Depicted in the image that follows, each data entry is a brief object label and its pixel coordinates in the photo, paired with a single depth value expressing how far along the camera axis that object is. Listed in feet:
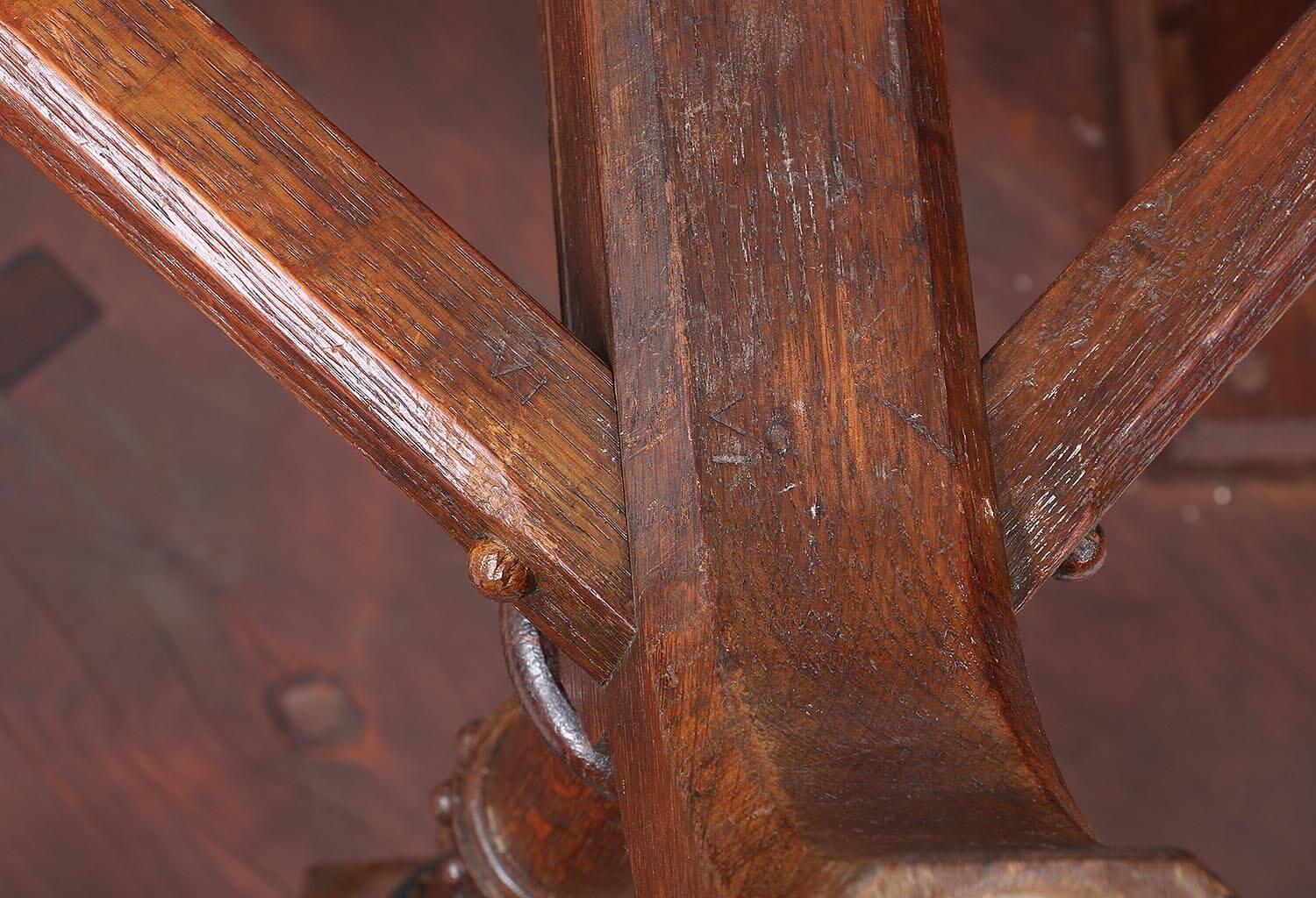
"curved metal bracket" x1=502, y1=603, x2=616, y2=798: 2.12
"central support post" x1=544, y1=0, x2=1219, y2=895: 1.87
